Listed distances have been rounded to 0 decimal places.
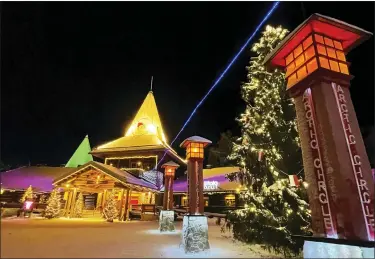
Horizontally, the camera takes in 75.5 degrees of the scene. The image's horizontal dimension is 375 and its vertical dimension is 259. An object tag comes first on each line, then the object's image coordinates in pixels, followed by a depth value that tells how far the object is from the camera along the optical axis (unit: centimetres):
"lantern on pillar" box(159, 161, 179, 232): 1299
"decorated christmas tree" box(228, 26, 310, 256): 787
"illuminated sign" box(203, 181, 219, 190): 2355
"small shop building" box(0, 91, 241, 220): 1859
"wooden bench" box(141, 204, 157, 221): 1969
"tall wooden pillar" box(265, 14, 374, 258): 452
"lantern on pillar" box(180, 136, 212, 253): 779
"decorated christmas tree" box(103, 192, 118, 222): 1705
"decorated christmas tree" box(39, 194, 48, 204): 2221
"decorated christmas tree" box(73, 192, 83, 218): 1893
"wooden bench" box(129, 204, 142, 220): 1997
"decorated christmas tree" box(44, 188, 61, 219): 1537
